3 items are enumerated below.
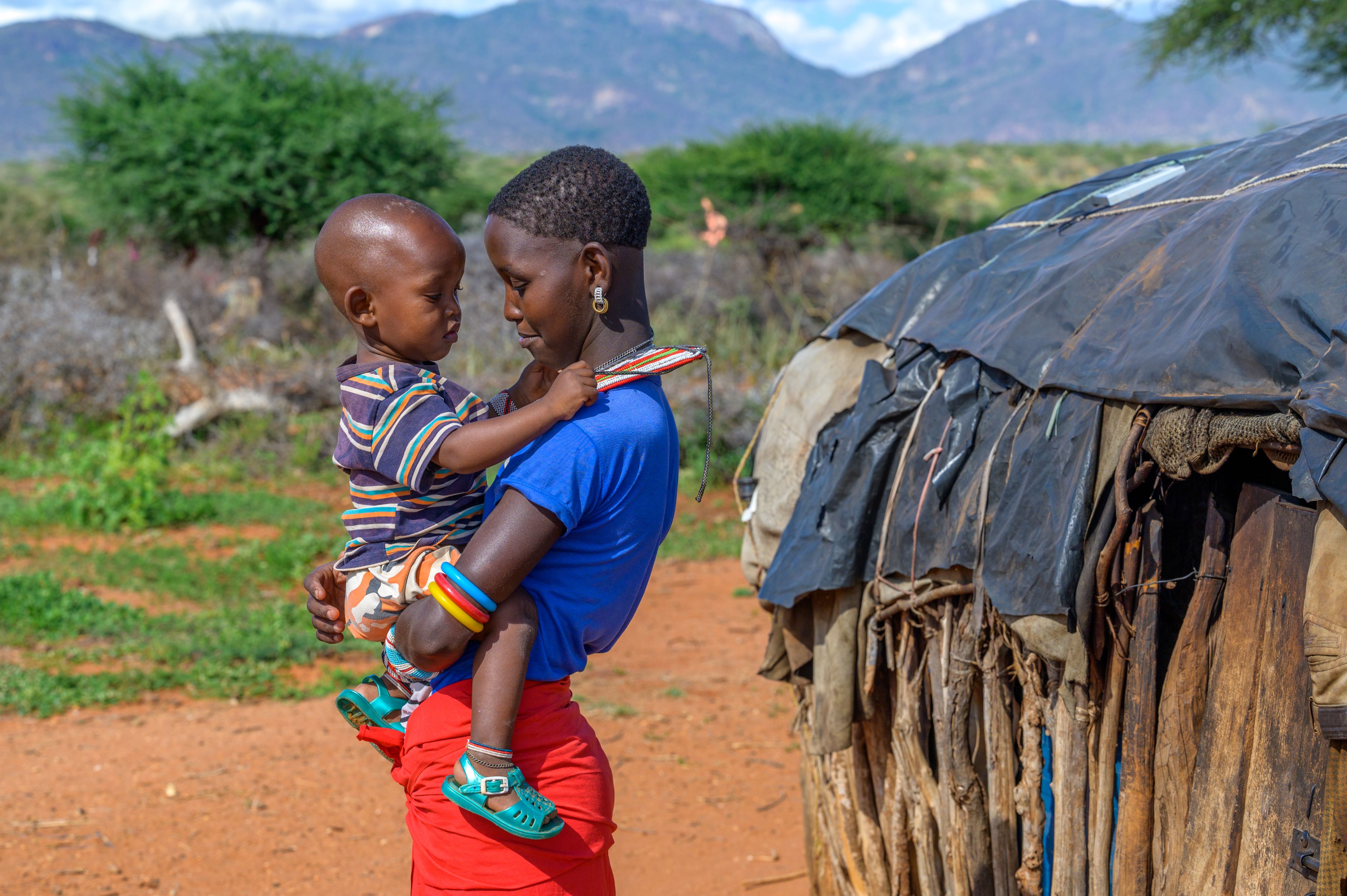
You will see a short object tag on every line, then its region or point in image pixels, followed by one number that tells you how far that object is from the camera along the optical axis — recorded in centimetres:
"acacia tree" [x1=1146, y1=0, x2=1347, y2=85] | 1371
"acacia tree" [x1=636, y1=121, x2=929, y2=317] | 1634
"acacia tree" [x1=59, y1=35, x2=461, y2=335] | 1495
